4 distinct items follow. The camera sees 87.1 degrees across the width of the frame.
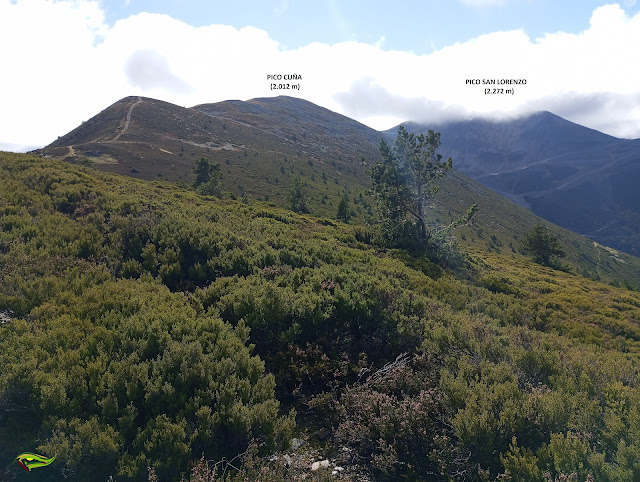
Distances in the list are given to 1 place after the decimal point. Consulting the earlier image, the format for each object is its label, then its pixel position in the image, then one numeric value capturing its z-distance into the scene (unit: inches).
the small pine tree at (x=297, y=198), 2066.9
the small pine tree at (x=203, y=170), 2026.3
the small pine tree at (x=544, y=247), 1614.2
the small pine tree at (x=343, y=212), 1877.5
